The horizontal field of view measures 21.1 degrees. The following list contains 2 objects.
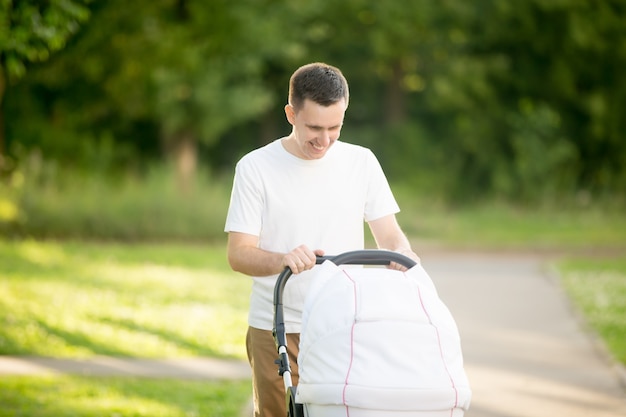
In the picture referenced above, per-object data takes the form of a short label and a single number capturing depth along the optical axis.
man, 6.46
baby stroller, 5.59
